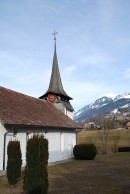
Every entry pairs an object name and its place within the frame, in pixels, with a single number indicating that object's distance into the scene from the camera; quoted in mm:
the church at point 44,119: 12812
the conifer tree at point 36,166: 7408
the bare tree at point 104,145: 26241
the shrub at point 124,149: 27929
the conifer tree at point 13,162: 8859
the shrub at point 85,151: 17858
